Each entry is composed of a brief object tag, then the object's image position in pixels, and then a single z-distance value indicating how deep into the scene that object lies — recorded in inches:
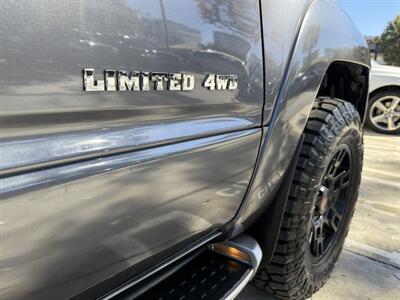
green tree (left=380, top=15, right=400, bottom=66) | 745.0
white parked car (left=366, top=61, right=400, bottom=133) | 257.8
